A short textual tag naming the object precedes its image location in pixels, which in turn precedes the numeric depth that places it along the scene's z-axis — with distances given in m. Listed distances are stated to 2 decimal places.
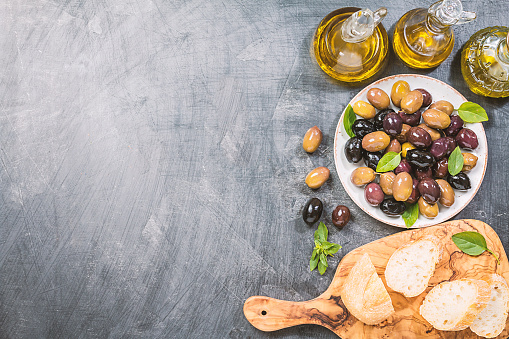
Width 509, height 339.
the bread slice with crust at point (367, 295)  0.64
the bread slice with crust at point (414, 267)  0.66
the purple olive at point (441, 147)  0.65
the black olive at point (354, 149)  0.66
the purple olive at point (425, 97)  0.66
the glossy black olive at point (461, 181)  0.65
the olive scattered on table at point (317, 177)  0.68
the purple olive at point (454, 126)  0.66
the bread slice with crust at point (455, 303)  0.64
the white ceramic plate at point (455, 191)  0.67
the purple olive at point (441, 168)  0.66
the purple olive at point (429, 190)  0.64
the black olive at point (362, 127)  0.66
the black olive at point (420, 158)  0.64
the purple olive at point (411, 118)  0.66
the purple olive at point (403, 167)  0.66
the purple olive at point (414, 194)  0.65
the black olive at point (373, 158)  0.66
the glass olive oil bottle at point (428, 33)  0.62
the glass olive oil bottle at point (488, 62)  0.65
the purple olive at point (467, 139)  0.66
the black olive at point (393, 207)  0.66
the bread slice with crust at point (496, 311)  0.65
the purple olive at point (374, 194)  0.66
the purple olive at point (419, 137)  0.64
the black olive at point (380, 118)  0.67
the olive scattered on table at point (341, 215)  0.68
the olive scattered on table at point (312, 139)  0.68
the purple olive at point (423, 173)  0.66
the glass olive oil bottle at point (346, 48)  0.66
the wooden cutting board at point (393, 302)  0.67
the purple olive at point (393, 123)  0.65
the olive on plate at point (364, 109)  0.66
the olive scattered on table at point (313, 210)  0.68
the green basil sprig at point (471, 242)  0.66
